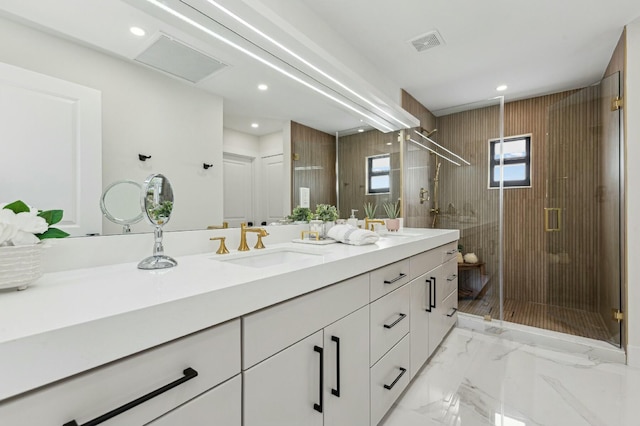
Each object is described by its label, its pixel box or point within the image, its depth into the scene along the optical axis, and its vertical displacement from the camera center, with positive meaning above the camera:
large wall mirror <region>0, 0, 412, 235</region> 0.93 +0.50
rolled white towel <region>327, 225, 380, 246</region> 1.61 -0.13
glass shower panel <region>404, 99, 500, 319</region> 2.95 +0.22
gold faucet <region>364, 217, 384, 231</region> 2.39 -0.07
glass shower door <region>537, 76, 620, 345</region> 2.34 -0.03
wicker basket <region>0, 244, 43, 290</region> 0.65 -0.12
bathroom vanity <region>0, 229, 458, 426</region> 0.48 -0.30
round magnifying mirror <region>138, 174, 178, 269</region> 1.00 +0.01
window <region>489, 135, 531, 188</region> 3.39 +0.60
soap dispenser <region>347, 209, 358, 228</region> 2.36 -0.05
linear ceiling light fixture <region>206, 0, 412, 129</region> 1.35 +0.93
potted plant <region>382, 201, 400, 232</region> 2.65 -0.02
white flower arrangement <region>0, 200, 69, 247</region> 0.67 -0.03
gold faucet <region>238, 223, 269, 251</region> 1.40 -0.11
